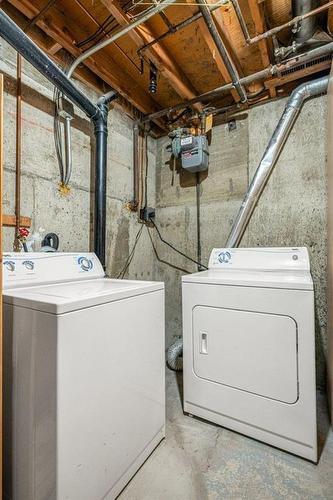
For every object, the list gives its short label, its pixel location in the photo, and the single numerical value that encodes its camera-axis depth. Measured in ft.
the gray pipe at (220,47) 4.54
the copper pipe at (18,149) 5.01
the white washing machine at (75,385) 2.77
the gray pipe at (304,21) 4.88
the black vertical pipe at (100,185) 6.16
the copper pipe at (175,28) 4.75
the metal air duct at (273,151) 6.33
